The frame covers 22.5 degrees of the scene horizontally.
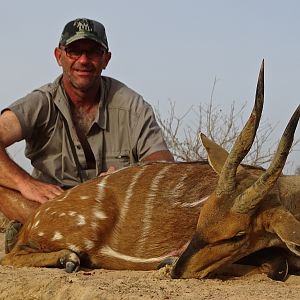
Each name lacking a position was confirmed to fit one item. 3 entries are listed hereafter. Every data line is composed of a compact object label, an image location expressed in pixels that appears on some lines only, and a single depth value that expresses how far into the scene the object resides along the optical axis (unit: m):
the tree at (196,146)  9.32
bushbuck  3.50
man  5.41
